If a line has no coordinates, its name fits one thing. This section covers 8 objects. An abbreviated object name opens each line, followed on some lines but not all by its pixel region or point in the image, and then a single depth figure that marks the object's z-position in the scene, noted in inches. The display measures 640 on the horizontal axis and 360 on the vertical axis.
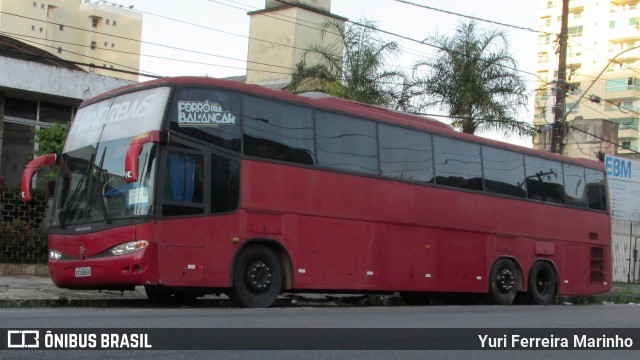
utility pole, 1083.3
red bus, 512.7
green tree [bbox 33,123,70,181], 878.3
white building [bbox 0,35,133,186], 922.7
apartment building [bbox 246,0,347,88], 1382.9
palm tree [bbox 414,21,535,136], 1192.2
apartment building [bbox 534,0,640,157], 3595.0
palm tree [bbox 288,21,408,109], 1181.1
